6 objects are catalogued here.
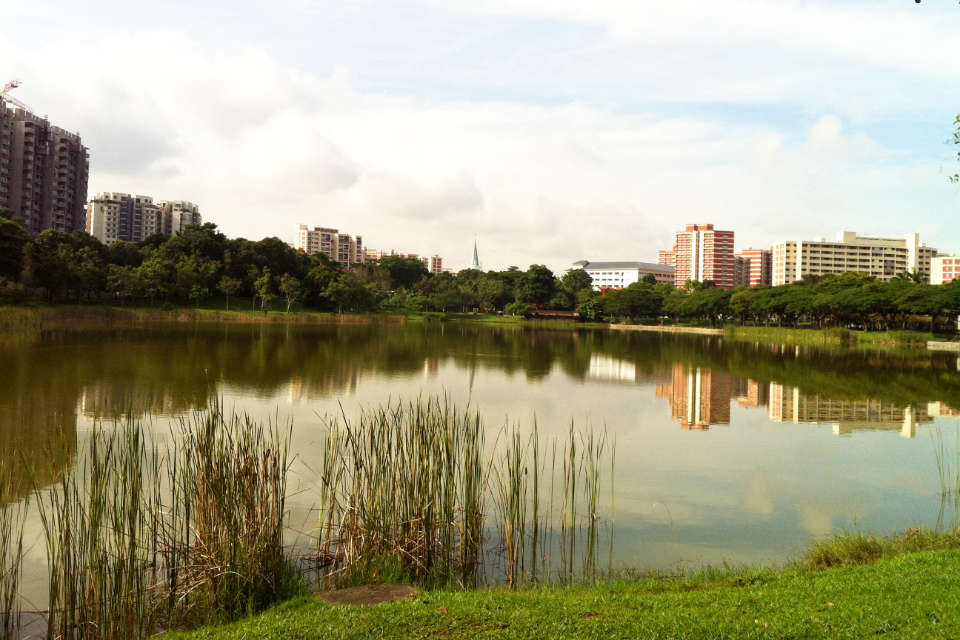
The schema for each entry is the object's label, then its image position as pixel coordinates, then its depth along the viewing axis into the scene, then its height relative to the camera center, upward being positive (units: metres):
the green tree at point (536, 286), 79.47 +3.79
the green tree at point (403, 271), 94.00 +6.25
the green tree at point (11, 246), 35.78 +3.15
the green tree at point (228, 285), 53.97 +1.96
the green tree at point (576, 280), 94.56 +5.58
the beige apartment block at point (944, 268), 109.50 +10.05
